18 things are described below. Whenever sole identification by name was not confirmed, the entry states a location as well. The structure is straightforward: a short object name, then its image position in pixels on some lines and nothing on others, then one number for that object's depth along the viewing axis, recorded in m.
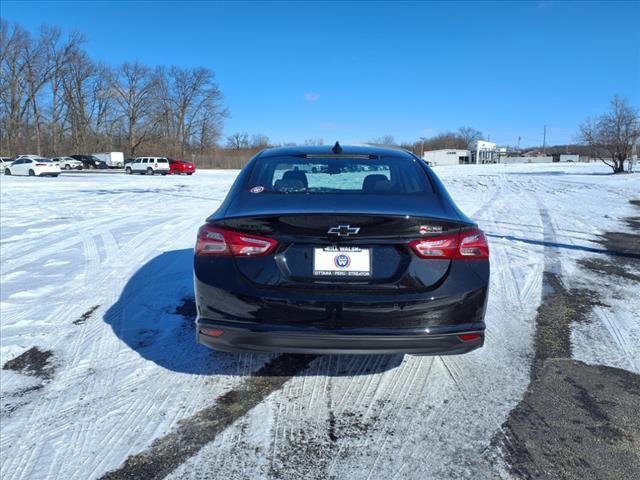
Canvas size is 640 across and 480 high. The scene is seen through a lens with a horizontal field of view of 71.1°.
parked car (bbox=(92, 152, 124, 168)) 60.17
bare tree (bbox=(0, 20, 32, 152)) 63.56
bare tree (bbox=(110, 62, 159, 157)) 72.19
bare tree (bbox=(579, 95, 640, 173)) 36.22
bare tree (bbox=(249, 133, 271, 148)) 97.40
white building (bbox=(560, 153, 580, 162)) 104.06
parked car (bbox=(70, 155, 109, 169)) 55.56
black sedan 2.38
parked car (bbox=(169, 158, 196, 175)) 43.38
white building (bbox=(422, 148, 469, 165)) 101.97
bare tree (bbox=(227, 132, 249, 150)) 101.19
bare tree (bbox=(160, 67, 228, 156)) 77.75
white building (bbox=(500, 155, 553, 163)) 102.88
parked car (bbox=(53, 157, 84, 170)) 51.59
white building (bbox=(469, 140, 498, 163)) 97.43
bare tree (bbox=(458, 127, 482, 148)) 127.94
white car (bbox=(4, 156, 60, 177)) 35.47
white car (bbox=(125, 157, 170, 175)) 43.06
